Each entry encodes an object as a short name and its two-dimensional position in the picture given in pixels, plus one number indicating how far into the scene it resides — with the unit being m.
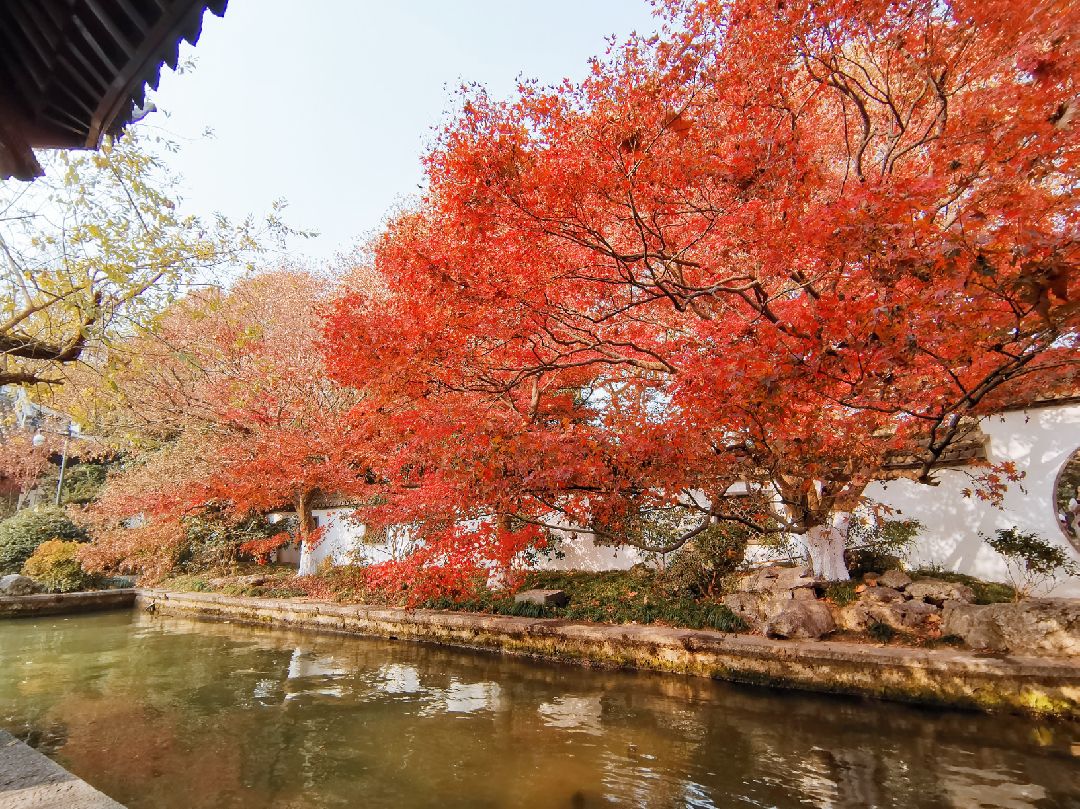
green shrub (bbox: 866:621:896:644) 7.93
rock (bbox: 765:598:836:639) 8.14
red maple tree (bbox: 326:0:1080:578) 5.11
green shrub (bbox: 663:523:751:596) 10.41
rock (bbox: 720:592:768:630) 8.98
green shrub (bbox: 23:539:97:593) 15.98
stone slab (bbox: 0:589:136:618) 14.59
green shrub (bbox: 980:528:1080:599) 8.46
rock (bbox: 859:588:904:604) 8.37
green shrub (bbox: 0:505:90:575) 16.89
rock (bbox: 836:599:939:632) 7.98
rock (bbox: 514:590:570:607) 11.17
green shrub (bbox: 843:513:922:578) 9.63
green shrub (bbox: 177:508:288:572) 18.52
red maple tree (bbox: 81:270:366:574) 13.90
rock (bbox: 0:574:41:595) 14.87
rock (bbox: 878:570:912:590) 8.70
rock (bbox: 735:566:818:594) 9.06
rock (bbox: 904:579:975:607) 8.13
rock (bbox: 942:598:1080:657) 6.69
